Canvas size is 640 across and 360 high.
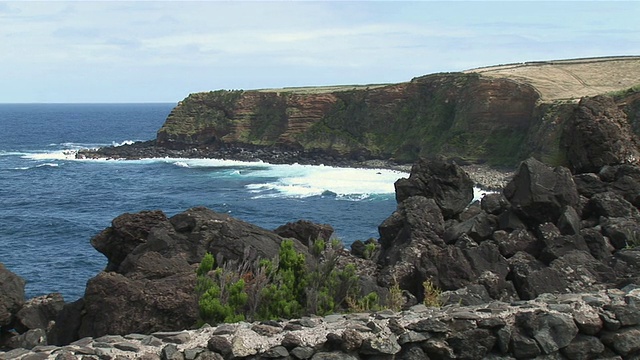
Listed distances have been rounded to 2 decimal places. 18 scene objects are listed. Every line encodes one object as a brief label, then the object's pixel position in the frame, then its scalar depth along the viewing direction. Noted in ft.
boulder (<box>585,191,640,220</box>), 76.64
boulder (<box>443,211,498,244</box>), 77.66
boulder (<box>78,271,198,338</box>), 52.65
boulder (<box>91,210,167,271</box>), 78.95
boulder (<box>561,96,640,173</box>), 89.61
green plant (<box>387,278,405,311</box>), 55.00
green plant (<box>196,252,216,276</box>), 53.88
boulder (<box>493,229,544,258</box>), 73.05
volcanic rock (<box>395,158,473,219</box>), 93.97
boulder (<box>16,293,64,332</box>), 68.49
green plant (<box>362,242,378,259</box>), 84.89
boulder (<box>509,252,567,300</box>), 60.54
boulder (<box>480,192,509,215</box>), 82.99
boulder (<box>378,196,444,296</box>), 71.05
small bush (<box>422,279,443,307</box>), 52.85
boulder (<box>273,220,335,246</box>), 86.79
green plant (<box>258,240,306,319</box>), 49.75
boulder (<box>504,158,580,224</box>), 76.59
